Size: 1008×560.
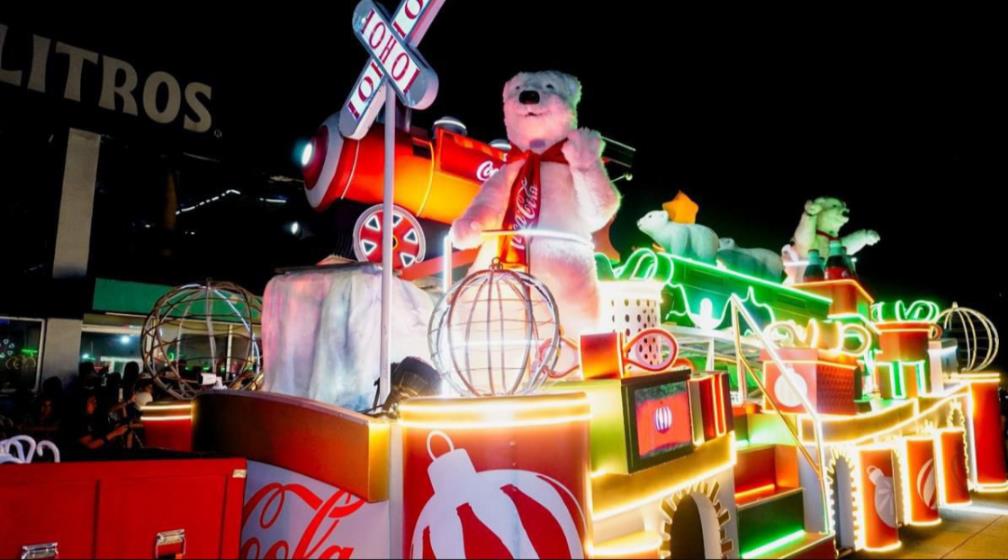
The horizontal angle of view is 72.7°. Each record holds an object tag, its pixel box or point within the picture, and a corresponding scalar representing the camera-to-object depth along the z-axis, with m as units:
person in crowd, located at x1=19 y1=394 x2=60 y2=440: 8.44
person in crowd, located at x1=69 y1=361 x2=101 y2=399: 8.52
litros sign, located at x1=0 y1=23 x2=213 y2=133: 9.64
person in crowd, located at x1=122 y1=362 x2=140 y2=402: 9.14
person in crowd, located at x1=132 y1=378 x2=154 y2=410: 8.88
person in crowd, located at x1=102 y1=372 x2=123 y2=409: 8.51
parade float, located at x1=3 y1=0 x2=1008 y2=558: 3.20
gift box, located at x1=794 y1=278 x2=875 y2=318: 9.31
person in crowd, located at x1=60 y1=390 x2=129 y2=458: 7.74
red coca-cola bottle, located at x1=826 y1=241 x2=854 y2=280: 9.59
